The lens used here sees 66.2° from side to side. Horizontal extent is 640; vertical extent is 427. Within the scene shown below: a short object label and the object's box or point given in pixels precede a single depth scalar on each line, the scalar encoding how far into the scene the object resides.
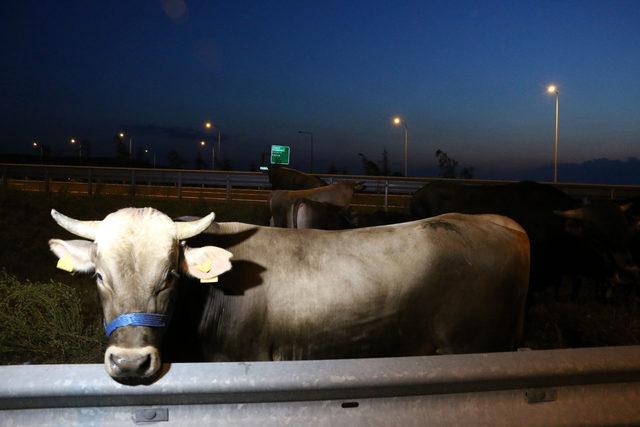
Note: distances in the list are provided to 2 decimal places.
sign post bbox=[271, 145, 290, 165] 35.97
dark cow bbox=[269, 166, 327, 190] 16.12
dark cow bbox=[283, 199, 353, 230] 8.77
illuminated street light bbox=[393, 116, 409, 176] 33.24
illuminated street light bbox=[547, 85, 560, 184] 27.70
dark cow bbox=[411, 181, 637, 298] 7.90
